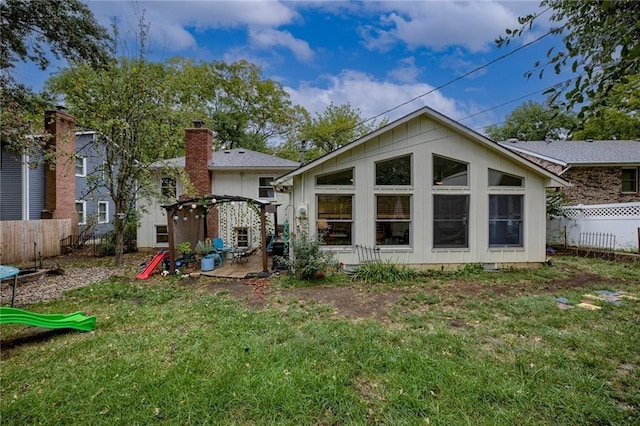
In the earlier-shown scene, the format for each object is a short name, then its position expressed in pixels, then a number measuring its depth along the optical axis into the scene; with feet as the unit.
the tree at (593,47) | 7.06
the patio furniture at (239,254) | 34.57
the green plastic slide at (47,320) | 12.34
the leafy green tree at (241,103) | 82.79
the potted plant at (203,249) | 30.98
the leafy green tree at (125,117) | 31.27
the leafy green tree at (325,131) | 89.35
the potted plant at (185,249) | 30.63
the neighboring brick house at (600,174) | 47.70
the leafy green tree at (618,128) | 64.75
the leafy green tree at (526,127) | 98.79
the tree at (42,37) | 28.12
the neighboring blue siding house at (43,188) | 42.65
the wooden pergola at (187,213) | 28.40
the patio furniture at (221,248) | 34.17
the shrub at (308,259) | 25.03
